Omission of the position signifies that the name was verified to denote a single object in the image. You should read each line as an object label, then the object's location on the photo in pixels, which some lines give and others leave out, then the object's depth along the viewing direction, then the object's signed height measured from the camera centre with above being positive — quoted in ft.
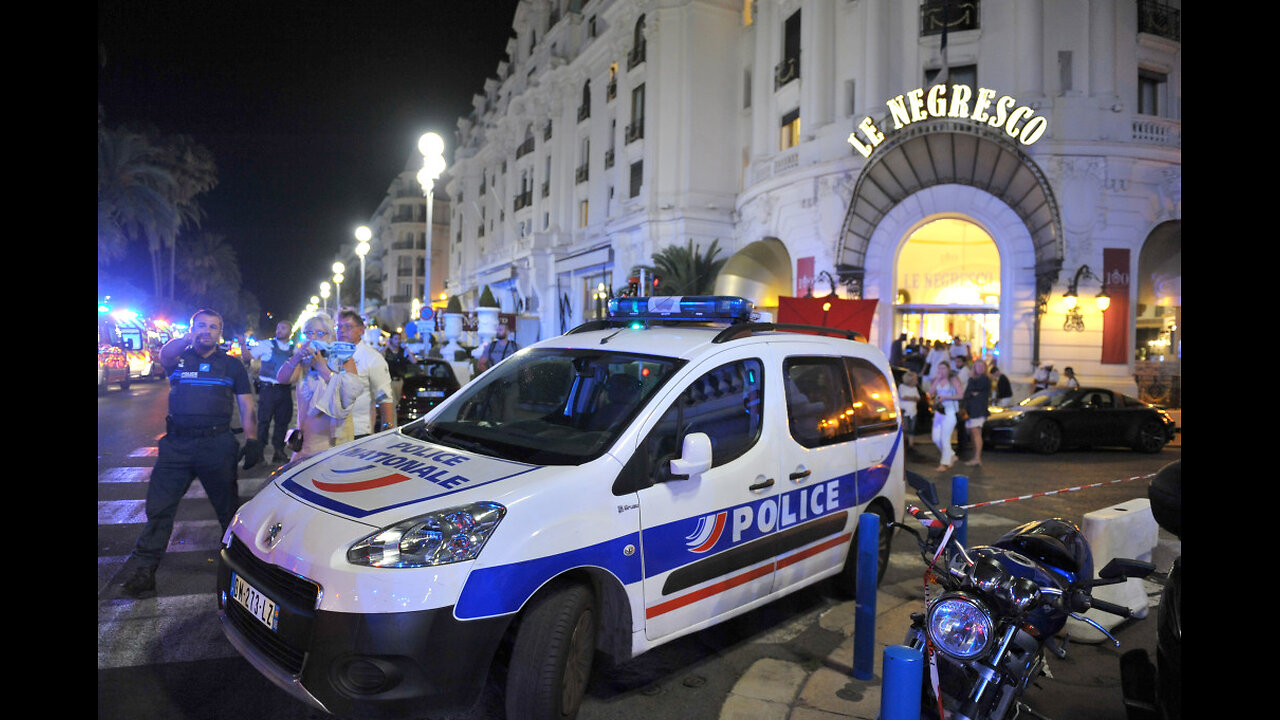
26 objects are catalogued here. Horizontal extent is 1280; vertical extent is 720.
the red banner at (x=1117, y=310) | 59.62 +3.42
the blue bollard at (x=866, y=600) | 13.16 -4.66
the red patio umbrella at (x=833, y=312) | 47.52 +2.43
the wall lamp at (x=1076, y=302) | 59.31 +4.03
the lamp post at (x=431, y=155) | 51.29 +13.48
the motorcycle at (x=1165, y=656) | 8.43 -3.61
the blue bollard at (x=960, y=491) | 16.96 -3.35
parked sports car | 42.11 -4.24
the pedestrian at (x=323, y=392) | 19.44 -1.34
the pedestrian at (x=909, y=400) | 37.76 -2.71
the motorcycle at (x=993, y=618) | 8.35 -3.17
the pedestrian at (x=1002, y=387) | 45.46 -2.29
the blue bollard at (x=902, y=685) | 7.77 -3.59
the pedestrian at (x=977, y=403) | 37.35 -2.71
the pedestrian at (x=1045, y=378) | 56.03 -2.11
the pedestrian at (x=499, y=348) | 45.03 -0.21
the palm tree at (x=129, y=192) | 89.25 +19.09
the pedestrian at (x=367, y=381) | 20.79 -1.07
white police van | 9.21 -2.61
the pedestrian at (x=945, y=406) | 35.81 -2.78
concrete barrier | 15.72 -4.46
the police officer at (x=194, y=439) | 15.93 -2.20
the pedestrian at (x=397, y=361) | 55.45 -1.43
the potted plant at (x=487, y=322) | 97.37 +3.07
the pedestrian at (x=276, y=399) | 33.60 -2.64
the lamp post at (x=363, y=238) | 82.76 +12.68
